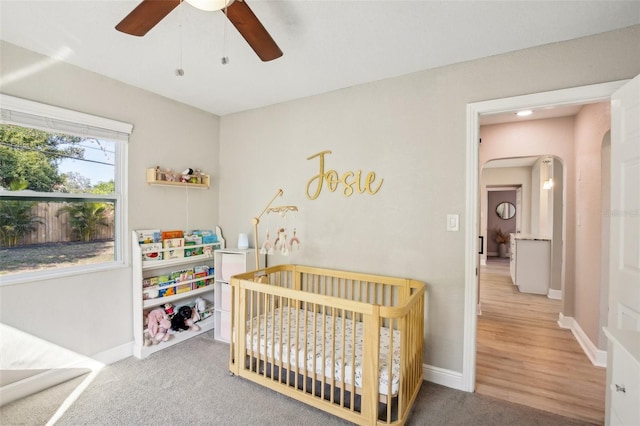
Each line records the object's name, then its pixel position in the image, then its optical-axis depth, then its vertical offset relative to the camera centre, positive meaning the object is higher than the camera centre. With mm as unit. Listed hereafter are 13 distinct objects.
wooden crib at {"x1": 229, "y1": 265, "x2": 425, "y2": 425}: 1711 -930
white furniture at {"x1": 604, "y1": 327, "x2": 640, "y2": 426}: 1026 -618
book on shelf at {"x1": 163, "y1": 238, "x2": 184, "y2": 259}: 2867 -372
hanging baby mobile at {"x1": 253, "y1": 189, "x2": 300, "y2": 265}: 2517 -188
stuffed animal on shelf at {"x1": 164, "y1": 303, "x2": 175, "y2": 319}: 2904 -986
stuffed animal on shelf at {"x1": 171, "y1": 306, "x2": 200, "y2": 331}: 2920 -1099
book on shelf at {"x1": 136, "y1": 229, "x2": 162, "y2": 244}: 2715 -250
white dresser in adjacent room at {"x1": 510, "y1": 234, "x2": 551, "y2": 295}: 4801 -859
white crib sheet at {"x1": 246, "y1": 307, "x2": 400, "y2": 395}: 1785 -937
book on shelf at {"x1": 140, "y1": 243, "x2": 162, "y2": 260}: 2689 -382
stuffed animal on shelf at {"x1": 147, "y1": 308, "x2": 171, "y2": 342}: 2711 -1070
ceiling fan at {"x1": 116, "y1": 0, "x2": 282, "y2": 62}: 1255 +862
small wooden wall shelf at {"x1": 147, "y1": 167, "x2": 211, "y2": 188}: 2742 +264
